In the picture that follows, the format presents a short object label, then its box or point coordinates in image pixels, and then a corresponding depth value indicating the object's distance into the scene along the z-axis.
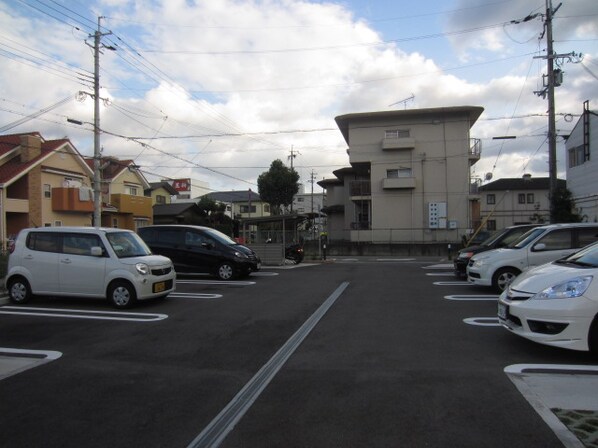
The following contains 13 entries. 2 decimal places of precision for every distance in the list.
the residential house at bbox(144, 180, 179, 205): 52.58
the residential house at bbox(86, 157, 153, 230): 37.44
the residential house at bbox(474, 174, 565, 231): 51.56
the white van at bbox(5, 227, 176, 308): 9.49
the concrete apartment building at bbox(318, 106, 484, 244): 37.25
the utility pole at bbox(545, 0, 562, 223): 19.52
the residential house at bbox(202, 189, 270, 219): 77.88
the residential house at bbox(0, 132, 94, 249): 29.14
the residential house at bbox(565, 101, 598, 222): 24.16
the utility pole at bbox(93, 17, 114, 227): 23.08
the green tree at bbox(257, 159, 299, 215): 49.75
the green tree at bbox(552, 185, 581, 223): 23.53
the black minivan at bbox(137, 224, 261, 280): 15.05
